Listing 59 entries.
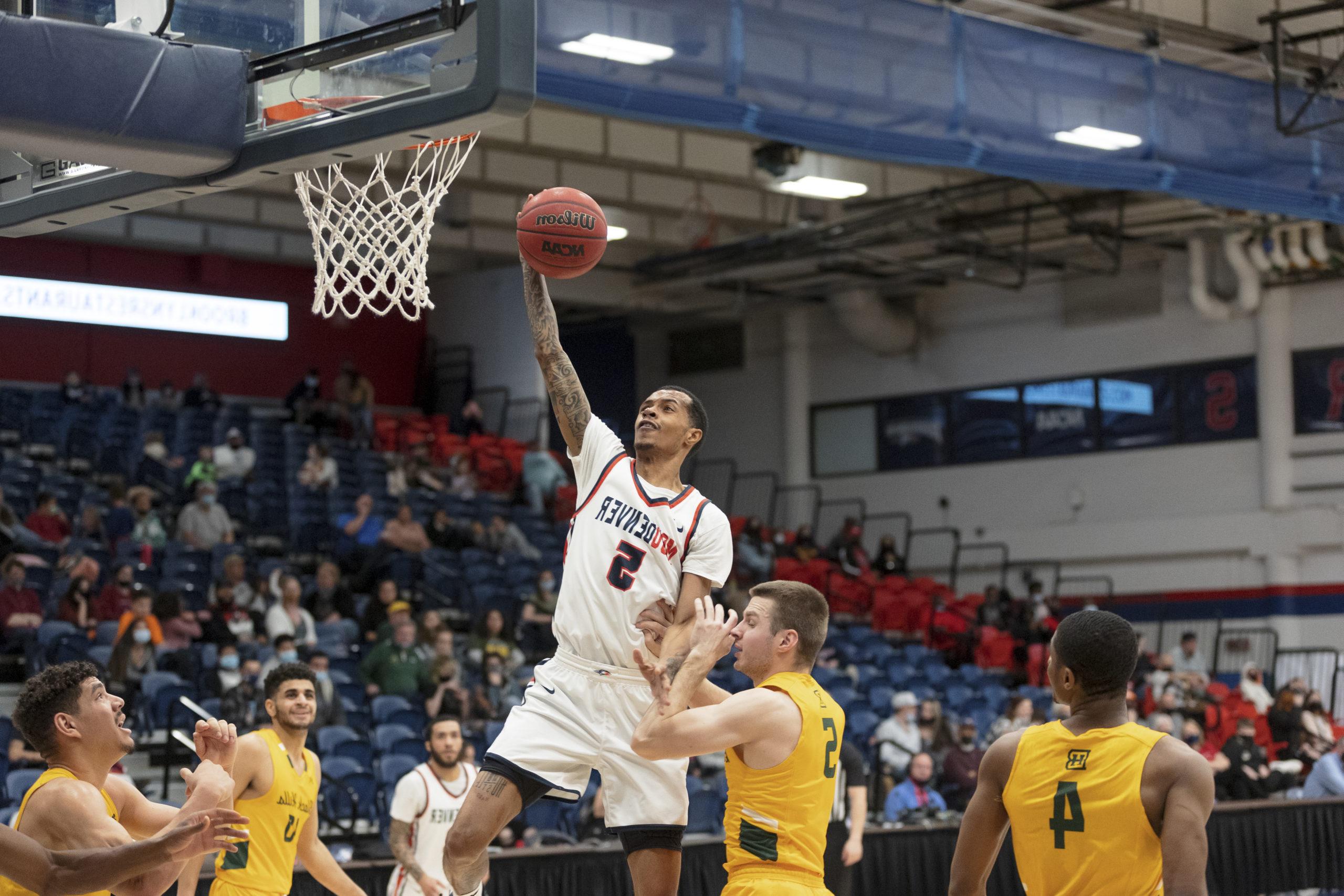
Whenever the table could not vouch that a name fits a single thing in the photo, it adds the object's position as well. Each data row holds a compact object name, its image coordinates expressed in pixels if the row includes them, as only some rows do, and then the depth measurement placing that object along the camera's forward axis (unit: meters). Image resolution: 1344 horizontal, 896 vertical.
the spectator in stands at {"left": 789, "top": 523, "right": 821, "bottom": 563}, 22.05
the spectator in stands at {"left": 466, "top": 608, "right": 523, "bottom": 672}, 14.33
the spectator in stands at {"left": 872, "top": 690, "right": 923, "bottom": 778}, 13.80
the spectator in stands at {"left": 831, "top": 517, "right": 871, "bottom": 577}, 22.33
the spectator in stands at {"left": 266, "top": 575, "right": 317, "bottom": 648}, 13.65
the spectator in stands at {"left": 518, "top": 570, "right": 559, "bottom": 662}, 15.52
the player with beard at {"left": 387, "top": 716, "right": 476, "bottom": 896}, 7.80
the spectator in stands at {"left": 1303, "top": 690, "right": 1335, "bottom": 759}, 16.08
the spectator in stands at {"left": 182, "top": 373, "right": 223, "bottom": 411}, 20.17
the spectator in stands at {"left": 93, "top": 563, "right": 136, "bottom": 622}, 13.50
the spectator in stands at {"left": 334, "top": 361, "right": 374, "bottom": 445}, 21.42
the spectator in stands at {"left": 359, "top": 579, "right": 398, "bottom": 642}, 14.95
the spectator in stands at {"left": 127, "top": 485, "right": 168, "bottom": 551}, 15.63
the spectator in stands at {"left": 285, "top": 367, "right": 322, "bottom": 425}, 21.28
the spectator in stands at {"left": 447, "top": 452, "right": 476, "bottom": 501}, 20.09
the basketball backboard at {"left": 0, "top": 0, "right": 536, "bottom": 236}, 4.32
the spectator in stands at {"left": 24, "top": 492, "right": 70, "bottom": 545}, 15.09
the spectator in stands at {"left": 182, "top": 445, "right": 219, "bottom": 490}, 17.33
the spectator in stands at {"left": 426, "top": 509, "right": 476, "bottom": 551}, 18.06
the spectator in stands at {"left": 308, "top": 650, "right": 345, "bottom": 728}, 12.04
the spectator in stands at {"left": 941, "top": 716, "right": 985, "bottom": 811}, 13.30
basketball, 5.37
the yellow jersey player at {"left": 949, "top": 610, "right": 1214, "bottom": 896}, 3.72
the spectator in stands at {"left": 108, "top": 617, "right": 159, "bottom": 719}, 11.79
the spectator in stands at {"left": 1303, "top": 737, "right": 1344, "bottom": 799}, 13.65
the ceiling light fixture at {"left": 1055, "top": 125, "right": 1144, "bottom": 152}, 11.38
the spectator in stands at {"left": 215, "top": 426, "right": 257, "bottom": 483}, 18.33
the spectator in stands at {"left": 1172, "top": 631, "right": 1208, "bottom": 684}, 19.64
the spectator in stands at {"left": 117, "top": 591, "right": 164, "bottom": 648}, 12.38
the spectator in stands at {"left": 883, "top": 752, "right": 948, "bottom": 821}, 12.29
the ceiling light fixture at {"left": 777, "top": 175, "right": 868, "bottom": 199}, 17.47
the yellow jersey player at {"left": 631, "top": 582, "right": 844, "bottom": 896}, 4.43
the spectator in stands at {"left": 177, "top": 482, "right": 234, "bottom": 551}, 16.17
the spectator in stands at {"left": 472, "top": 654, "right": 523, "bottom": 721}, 12.92
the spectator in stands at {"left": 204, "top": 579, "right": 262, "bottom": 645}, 13.37
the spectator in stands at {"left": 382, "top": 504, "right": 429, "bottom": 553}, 17.17
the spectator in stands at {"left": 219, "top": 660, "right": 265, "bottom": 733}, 11.45
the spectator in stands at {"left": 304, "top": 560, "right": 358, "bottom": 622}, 15.19
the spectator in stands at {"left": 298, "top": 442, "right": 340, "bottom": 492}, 18.69
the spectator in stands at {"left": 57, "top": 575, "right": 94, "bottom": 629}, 13.20
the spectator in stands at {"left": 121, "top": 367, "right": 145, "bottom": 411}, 19.64
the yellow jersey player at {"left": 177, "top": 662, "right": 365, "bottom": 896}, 6.57
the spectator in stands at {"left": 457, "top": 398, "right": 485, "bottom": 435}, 22.38
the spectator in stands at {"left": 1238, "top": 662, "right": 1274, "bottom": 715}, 18.55
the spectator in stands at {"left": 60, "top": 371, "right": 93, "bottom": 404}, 19.36
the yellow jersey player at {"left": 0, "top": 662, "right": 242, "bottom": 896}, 4.08
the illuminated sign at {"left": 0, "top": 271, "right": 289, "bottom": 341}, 20.16
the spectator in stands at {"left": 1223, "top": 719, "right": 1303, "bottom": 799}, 14.37
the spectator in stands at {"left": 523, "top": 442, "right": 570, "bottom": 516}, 20.98
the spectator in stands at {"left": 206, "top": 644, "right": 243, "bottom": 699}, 11.91
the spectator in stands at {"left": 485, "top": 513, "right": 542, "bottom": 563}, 18.41
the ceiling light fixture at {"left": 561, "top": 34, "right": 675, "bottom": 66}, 8.96
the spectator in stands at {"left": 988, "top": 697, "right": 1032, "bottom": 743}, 13.86
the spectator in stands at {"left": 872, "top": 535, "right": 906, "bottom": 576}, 22.97
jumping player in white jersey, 5.16
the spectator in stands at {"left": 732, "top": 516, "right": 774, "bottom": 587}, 20.98
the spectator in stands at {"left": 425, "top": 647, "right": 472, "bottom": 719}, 12.25
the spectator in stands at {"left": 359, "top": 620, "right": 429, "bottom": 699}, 13.31
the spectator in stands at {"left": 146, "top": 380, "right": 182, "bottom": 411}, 20.06
